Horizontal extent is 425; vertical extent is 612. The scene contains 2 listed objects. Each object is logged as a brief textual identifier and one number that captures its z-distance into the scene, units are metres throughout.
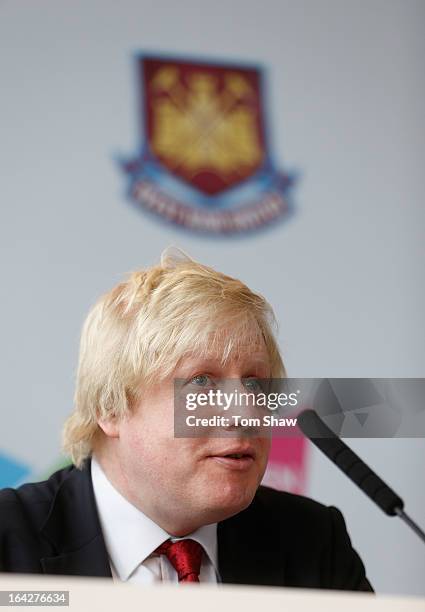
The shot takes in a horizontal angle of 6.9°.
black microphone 3.50
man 3.53
